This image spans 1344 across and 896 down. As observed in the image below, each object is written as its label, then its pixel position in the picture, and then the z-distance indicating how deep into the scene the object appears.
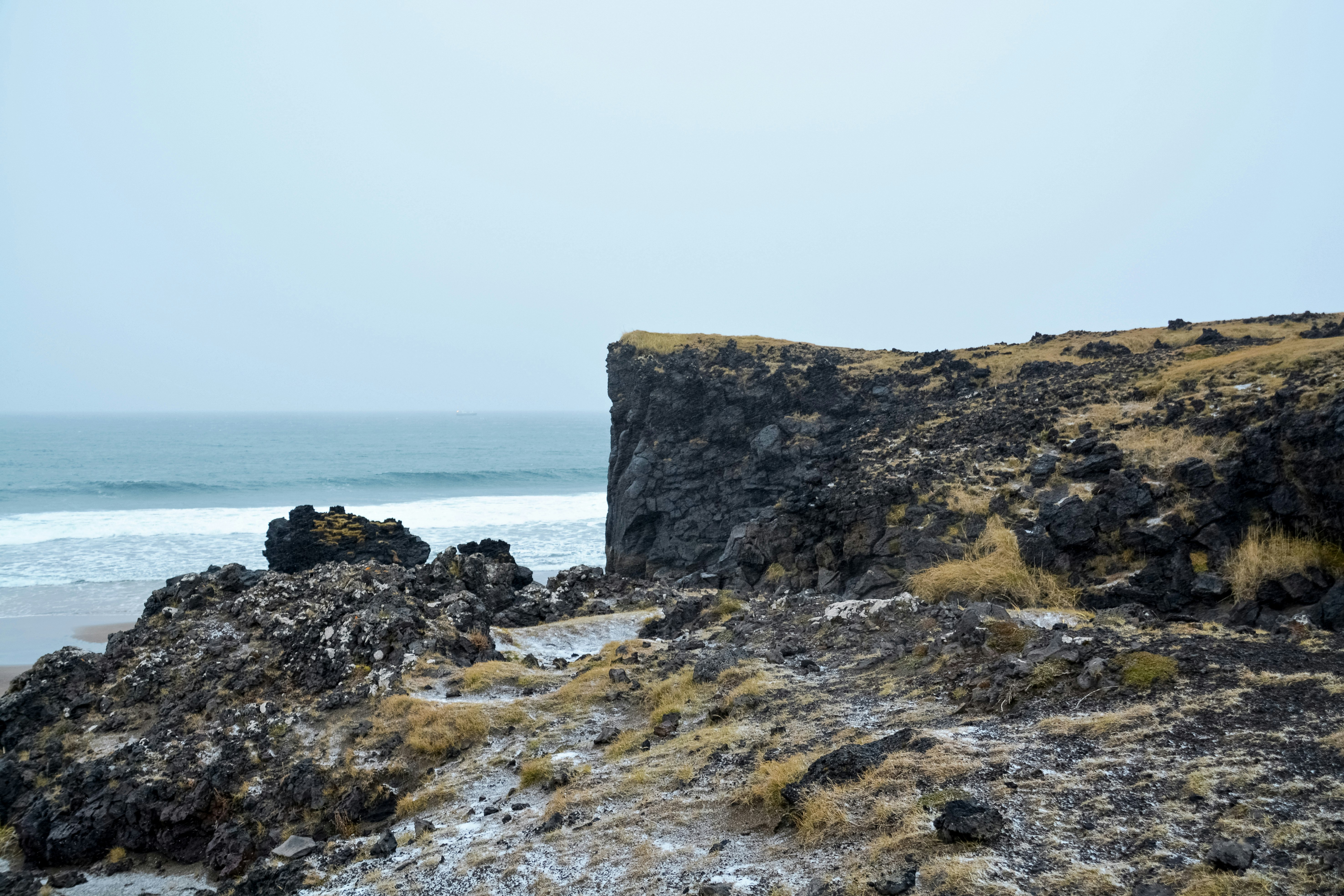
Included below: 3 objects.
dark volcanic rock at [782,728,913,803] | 6.21
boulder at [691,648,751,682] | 10.09
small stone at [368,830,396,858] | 7.20
